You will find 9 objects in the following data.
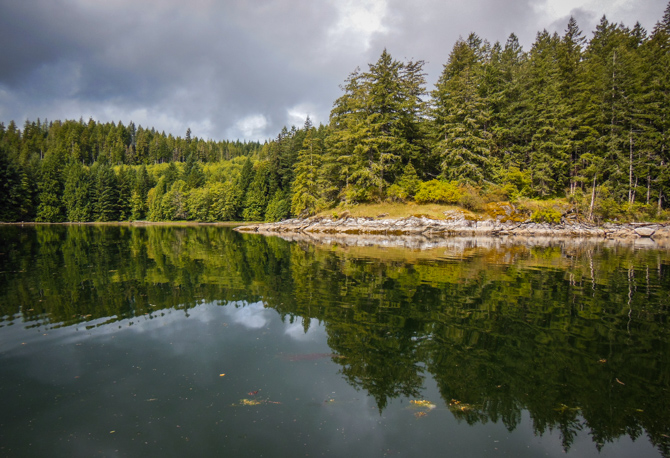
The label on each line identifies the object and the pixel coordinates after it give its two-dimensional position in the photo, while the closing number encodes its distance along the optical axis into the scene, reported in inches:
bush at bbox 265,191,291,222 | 2901.1
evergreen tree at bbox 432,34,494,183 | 1668.3
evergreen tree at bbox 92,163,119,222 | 3321.9
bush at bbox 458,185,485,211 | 1563.7
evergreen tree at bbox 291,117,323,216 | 2144.4
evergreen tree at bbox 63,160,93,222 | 3223.4
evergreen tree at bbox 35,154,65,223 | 3080.7
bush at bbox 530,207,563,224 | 1528.1
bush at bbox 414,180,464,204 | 1590.8
